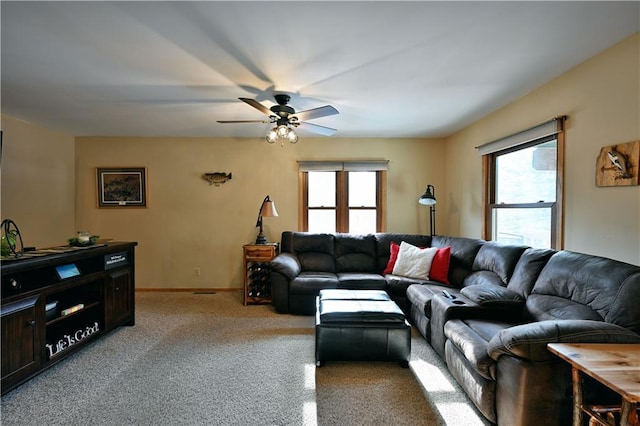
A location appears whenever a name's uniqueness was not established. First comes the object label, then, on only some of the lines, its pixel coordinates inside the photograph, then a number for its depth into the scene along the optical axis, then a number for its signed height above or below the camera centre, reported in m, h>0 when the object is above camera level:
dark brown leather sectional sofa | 1.56 -0.76
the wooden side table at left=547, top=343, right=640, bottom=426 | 1.20 -0.68
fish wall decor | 4.84 +0.54
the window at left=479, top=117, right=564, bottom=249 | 2.73 +0.26
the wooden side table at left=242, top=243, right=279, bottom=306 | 4.19 -0.87
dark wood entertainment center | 2.12 -0.80
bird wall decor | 2.00 +0.33
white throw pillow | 3.77 -0.65
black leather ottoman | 2.52 -1.04
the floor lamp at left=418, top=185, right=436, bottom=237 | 4.18 +0.12
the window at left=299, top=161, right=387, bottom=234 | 4.93 +0.17
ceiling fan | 2.77 +0.93
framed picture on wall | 4.82 +0.37
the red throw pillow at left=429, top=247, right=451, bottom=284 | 3.68 -0.68
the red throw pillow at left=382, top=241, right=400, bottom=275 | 4.09 -0.63
